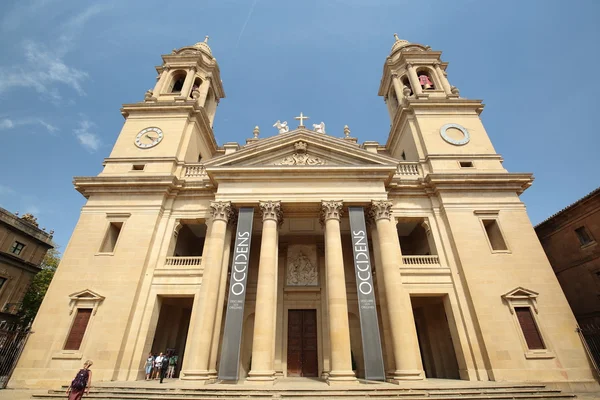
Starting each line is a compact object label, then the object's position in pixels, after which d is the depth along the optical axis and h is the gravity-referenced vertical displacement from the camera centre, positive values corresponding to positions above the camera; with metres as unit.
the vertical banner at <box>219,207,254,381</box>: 13.46 +3.31
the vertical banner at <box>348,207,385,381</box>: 13.24 +3.22
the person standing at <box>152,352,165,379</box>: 15.12 +0.55
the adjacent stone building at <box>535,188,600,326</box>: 19.56 +7.40
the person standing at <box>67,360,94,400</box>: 9.40 -0.17
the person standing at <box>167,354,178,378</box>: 17.04 +0.55
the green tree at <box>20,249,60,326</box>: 31.28 +8.00
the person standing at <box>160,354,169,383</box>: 13.94 +0.59
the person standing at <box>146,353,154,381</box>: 15.42 +0.54
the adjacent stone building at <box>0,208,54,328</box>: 27.98 +10.22
